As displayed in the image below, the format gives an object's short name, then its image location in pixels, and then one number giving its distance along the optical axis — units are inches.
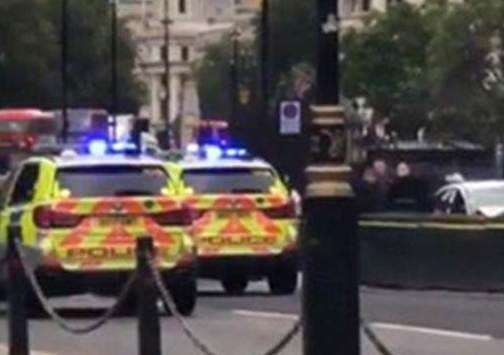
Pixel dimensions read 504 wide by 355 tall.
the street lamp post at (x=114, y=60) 3263.8
